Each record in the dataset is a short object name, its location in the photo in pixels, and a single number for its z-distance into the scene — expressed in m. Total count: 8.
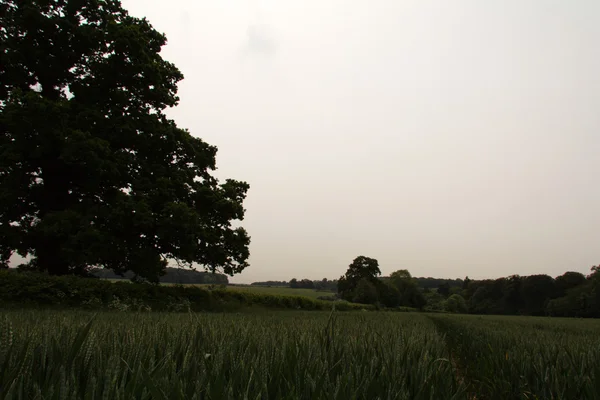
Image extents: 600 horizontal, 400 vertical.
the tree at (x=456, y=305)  121.81
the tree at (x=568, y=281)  108.12
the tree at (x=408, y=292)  120.38
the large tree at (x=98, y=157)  16.89
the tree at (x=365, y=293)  90.38
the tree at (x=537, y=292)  107.14
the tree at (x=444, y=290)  168.04
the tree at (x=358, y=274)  104.12
